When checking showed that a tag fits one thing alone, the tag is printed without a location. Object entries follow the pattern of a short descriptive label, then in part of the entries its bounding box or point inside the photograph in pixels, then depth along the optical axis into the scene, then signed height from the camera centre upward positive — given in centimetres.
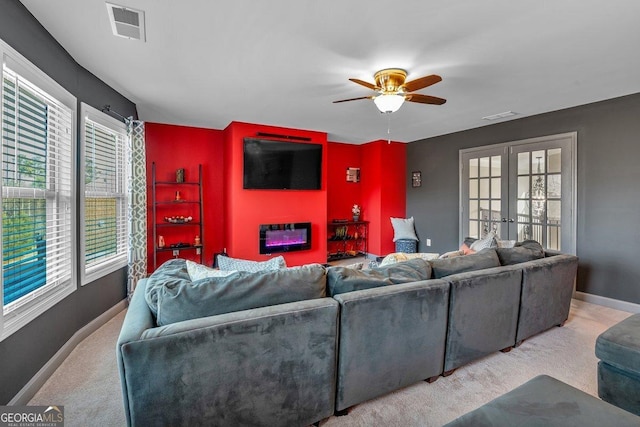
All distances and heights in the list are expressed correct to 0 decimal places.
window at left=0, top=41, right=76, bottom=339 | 184 +14
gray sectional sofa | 136 -66
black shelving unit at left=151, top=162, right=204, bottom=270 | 445 +2
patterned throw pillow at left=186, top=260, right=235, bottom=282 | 179 -36
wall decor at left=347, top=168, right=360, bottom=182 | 649 +80
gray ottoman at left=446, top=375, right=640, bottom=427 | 105 -72
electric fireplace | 500 -43
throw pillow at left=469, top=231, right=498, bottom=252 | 311 -33
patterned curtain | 365 +7
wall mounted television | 479 +77
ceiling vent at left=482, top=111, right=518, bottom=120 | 418 +136
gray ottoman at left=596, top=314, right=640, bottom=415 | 169 -87
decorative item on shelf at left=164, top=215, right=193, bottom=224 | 468 -12
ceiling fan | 273 +110
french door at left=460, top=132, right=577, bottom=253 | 402 +32
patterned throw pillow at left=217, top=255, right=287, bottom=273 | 193 -34
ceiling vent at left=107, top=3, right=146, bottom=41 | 191 +126
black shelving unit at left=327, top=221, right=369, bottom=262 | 612 -56
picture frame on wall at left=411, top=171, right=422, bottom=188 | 612 +68
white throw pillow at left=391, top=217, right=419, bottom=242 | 603 -33
